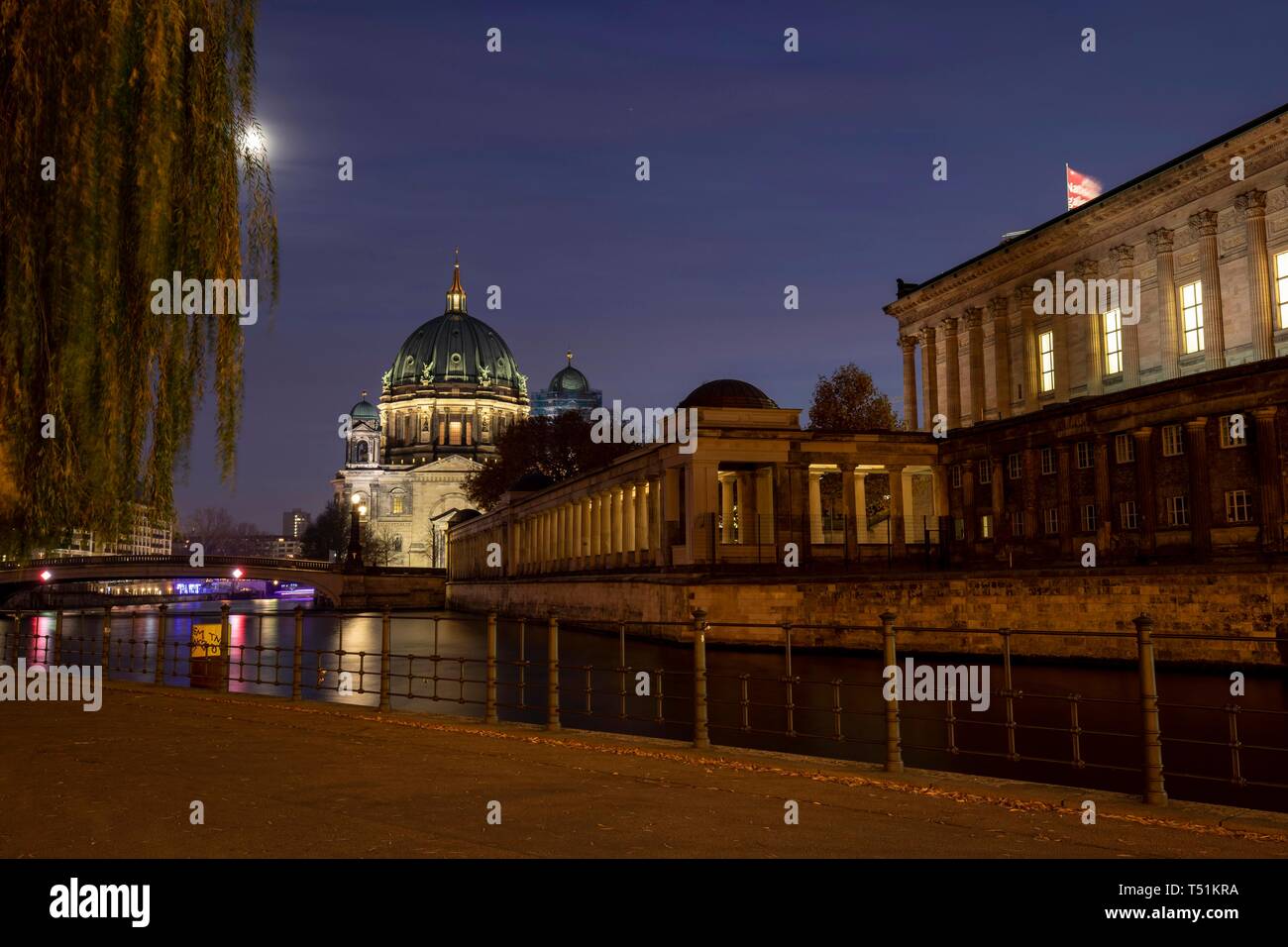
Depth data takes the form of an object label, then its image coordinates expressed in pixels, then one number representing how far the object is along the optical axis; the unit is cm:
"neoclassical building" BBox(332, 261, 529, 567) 16550
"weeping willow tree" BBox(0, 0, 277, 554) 1009
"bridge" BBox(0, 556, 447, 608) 9344
